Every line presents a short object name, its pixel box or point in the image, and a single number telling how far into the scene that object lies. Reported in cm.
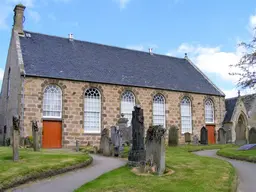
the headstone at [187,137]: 2981
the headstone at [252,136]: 2367
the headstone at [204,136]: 2923
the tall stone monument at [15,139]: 1303
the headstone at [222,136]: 3028
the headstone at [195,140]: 2964
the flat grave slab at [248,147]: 1981
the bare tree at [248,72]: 1855
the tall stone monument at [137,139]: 1384
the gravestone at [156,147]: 1163
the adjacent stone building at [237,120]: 3397
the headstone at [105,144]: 1856
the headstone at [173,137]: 2623
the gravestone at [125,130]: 2388
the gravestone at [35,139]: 1842
